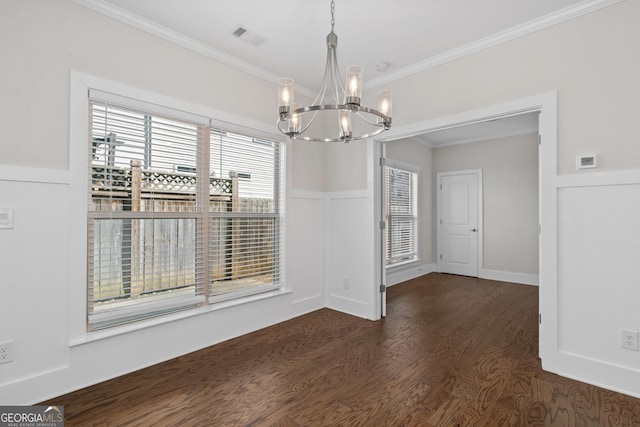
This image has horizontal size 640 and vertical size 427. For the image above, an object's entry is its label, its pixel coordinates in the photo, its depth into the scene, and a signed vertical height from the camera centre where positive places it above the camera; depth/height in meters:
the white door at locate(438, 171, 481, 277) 6.18 -0.12
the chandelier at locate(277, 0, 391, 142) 1.74 +0.69
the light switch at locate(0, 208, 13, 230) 1.94 -0.02
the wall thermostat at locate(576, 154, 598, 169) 2.29 +0.41
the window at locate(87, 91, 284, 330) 2.37 +0.03
